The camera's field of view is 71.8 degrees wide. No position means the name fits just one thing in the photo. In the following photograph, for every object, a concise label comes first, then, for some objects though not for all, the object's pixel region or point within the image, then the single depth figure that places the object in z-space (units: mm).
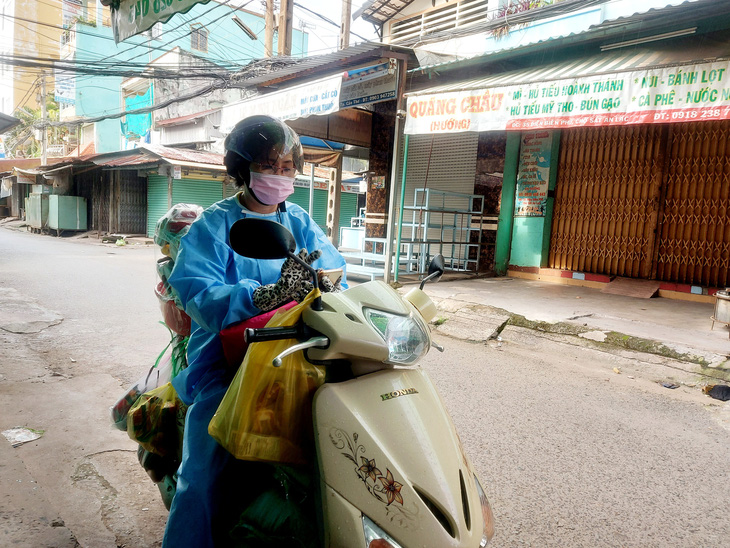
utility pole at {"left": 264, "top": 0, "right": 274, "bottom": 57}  11938
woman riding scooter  1394
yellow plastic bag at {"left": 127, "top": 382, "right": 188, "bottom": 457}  1809
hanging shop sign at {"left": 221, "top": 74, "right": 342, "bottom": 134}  7172
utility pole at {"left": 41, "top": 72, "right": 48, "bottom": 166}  23969
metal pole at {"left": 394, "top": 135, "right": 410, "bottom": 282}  6840
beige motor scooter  1024
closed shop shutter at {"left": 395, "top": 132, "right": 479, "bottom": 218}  9414
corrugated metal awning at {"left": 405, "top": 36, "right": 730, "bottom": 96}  4984
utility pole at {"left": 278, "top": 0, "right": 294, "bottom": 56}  11023
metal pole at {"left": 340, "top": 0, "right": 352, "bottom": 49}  10969
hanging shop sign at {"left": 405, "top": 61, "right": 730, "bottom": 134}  4422
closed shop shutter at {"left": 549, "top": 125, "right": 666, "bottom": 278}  7270
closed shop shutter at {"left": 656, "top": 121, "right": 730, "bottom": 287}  6652
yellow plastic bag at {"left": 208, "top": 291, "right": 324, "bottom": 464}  1163
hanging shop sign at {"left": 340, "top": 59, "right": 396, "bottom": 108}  7770
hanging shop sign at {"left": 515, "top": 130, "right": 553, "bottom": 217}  8180
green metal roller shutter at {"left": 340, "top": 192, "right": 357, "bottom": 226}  22172
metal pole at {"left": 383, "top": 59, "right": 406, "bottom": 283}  6980
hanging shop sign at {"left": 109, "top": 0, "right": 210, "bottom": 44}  4094
